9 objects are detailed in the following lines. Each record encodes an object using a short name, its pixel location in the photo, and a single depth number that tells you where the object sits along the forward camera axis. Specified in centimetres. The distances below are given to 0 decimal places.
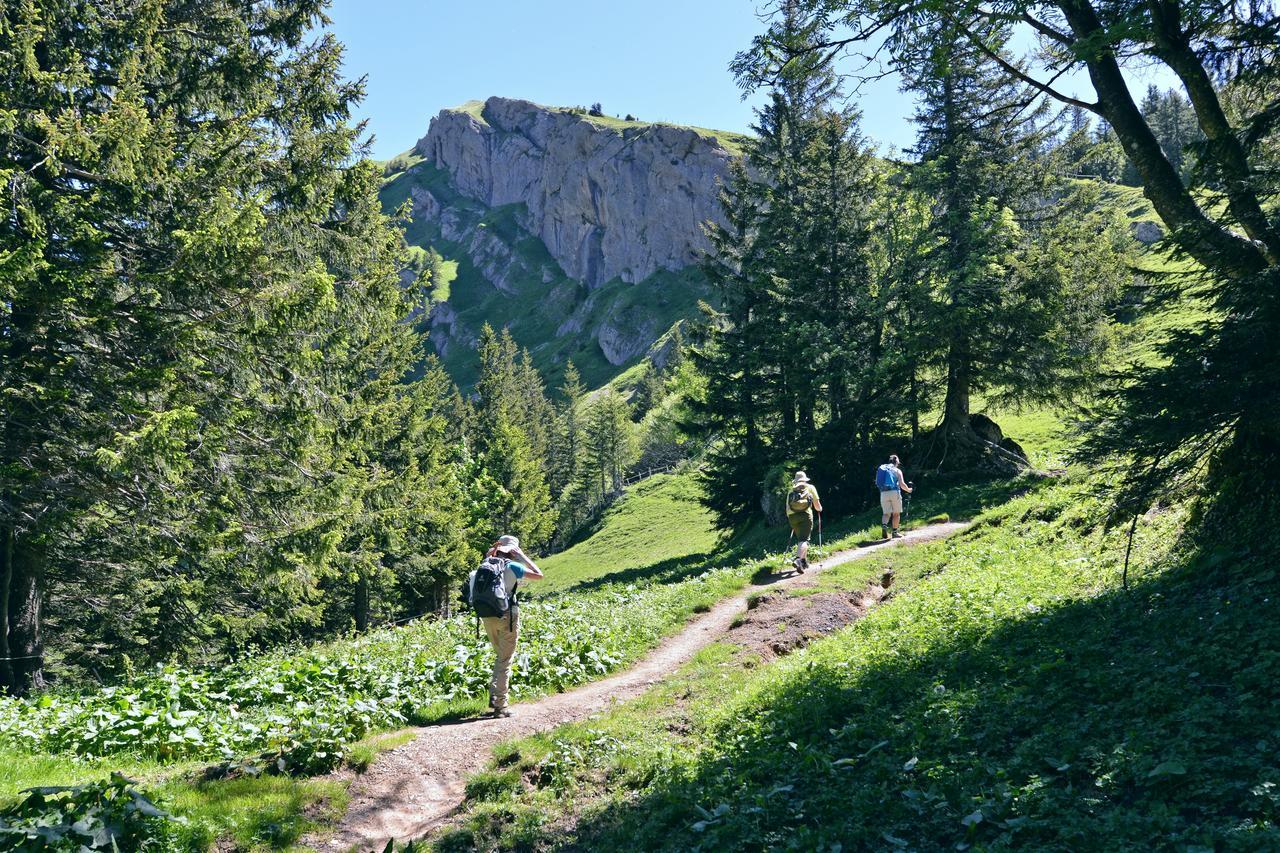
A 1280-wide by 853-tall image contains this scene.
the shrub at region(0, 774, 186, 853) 491
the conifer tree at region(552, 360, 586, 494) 9025
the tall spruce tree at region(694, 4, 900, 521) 2619
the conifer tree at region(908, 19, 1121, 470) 2303
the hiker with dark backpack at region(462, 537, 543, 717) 998
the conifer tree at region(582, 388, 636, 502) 8775
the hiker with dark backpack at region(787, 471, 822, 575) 1672
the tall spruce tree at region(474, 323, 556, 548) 4803
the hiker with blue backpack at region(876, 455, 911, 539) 1889
